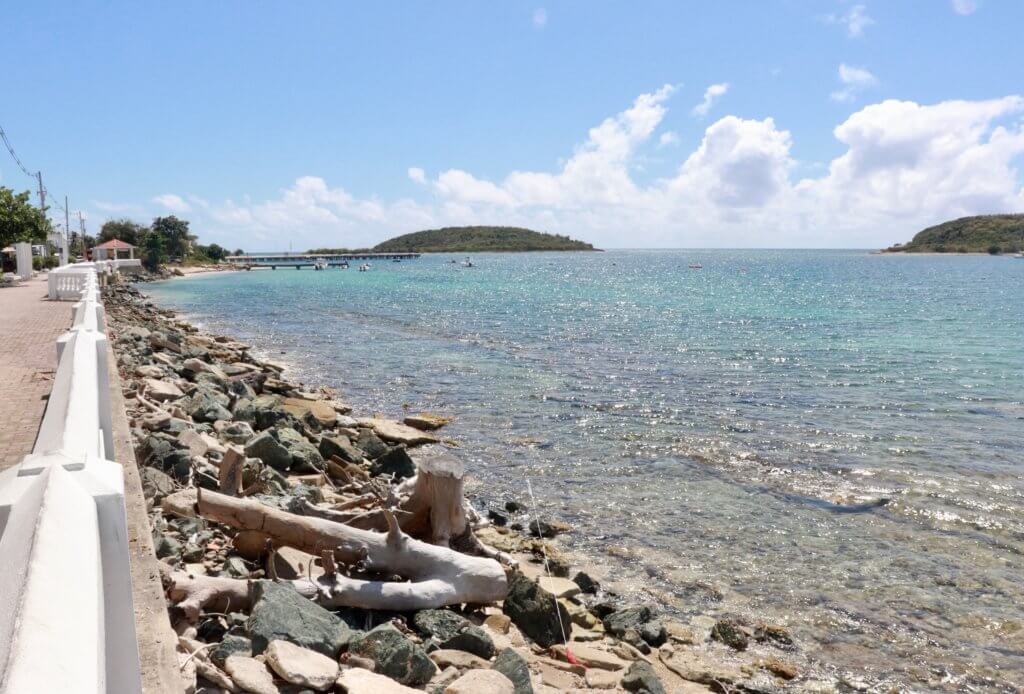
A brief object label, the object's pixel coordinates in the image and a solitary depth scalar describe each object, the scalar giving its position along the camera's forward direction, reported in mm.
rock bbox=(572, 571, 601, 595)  8438
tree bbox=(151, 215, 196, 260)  97062
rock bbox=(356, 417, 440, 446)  14344
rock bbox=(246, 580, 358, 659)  4762
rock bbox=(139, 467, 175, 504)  6797
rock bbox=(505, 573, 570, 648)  6863
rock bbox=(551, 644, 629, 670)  6609
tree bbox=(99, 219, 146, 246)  90125
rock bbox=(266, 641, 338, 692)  4371
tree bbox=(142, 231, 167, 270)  85025
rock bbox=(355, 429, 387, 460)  12688
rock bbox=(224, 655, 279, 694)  4160
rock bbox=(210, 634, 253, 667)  4488
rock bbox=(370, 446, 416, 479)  11875
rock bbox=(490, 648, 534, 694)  5262
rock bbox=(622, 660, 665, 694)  6227
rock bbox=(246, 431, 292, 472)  9750
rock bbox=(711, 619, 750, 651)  7387
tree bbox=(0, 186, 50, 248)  34750
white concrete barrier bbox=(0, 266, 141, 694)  1267
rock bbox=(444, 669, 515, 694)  4879
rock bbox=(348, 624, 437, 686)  4926
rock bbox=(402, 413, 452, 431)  15835
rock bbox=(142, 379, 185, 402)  11766
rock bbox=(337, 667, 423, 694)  4434
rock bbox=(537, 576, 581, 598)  8094
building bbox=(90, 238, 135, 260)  64637
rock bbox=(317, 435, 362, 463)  11727
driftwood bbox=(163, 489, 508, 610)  6250
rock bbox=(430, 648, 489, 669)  5430
